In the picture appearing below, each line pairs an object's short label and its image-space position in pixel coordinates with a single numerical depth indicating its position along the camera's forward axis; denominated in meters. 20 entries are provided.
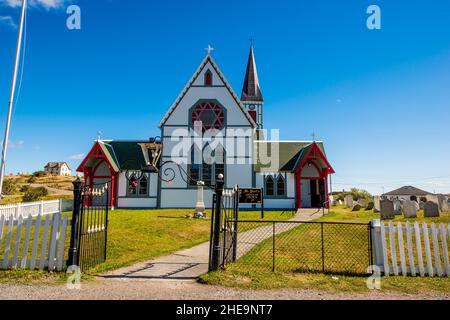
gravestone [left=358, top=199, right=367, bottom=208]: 28.73
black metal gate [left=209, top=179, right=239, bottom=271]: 7.08
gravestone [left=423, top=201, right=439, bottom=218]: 17.49
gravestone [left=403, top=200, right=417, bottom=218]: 17.80
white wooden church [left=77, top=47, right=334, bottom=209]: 25.44
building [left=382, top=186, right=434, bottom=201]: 64.96
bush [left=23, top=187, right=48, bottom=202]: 27.97
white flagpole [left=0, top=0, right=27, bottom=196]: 10.79
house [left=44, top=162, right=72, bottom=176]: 134.62
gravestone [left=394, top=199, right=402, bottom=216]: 20.74
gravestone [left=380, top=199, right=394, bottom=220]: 17.88
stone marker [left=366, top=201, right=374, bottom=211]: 26.18
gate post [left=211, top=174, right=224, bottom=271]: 7.07
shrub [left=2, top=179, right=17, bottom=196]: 38.73
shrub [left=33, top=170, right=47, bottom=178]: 84.28
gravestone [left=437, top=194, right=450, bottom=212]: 21.86
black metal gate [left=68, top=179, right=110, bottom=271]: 7.04
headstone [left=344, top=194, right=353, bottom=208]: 30.32
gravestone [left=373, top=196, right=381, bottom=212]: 22.20
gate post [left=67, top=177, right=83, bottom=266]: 6.99
